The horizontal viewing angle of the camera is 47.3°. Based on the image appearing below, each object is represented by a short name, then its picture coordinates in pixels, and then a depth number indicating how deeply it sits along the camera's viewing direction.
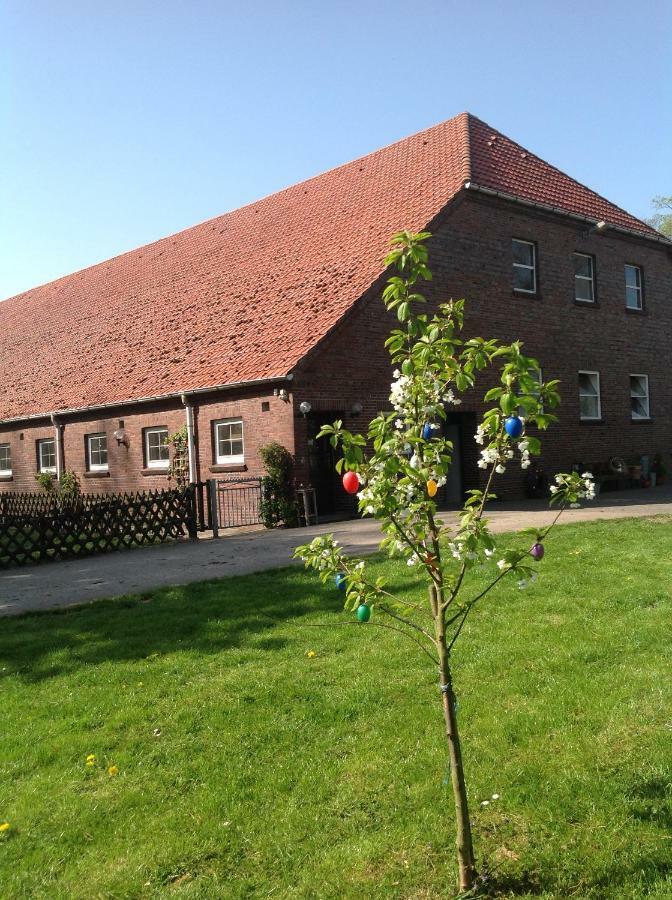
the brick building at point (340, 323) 17.39
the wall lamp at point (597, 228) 22.34
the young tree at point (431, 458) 3.08
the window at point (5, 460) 26.36
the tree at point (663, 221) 52.59
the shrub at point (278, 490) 16.06
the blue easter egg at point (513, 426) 3.03
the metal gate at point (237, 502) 16.97
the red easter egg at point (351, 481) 3.14
